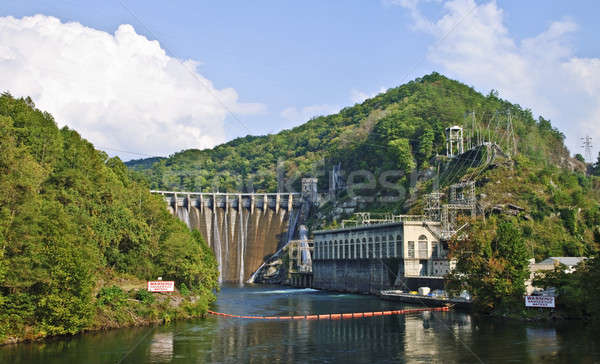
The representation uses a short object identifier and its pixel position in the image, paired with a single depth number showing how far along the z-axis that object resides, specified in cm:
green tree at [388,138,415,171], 14150
